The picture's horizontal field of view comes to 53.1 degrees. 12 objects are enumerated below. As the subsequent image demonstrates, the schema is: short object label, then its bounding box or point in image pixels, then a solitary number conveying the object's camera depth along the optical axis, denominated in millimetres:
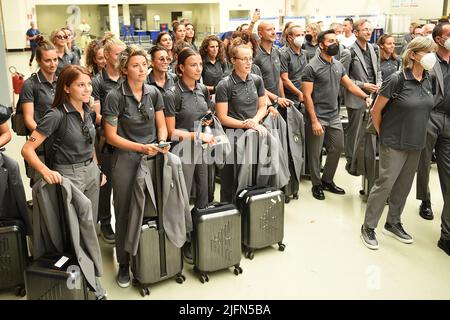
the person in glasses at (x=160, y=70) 3301
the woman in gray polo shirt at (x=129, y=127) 2822
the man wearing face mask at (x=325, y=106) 4324
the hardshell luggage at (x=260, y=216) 3316
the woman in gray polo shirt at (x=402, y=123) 3221
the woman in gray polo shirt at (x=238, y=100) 3484
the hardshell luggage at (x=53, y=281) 2426
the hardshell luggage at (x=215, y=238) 3039
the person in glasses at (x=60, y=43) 5051
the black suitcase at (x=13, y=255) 2850
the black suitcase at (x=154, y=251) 2865
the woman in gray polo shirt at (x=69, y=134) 2568
